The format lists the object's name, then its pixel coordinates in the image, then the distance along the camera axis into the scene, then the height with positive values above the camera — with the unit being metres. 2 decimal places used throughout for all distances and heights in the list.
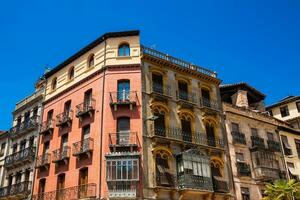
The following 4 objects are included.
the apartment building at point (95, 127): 24.02 +8.81
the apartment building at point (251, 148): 30.20 +7.83
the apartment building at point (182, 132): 25.22 +8.20
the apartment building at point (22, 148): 31.49 +9.27
